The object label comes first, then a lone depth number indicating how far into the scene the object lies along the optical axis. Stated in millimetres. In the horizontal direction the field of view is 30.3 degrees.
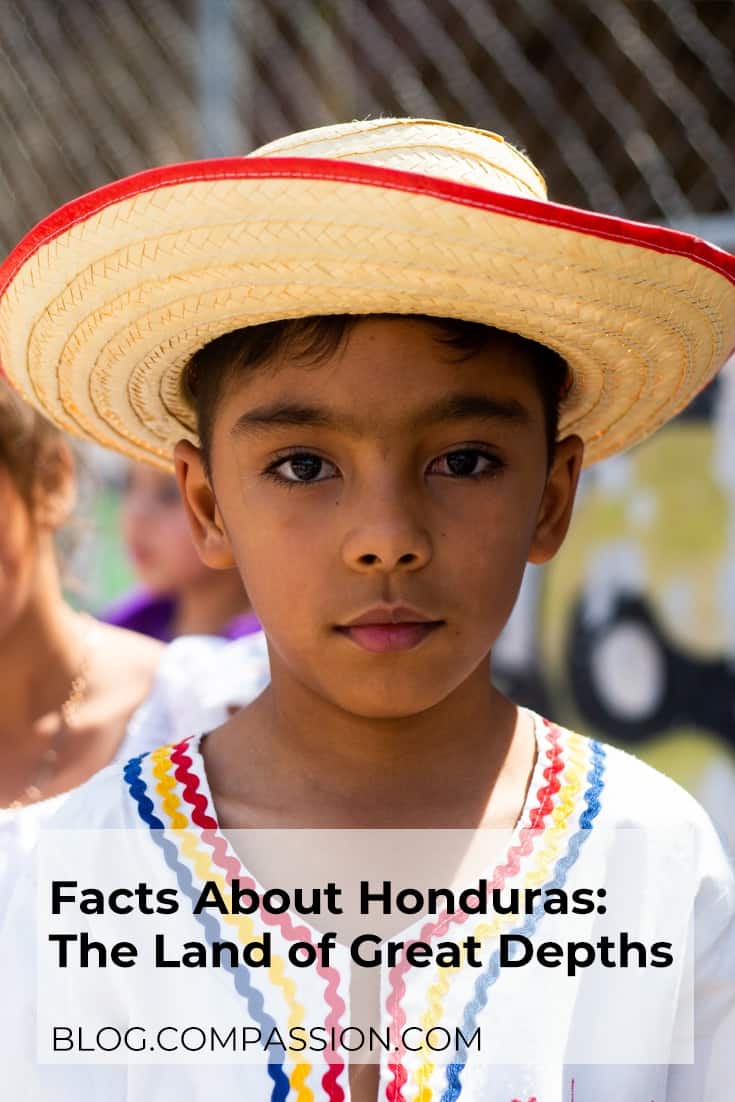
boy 1422
